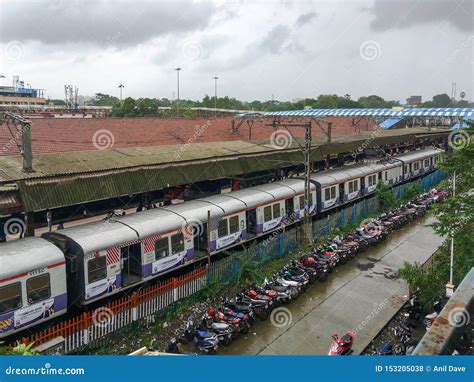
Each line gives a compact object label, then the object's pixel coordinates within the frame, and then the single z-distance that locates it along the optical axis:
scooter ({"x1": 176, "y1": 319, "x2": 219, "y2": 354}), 9.64
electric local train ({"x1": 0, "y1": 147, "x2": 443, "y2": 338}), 9.21
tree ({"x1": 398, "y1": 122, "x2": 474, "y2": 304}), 10.12
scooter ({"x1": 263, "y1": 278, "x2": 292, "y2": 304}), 12.12
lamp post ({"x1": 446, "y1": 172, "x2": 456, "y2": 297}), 10.12
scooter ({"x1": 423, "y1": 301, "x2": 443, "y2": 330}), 10.39
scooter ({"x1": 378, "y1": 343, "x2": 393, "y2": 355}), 9.36
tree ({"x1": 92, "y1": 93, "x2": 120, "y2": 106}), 103.03
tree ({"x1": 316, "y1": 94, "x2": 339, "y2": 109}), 85.29
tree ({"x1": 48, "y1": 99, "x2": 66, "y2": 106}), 114.16
